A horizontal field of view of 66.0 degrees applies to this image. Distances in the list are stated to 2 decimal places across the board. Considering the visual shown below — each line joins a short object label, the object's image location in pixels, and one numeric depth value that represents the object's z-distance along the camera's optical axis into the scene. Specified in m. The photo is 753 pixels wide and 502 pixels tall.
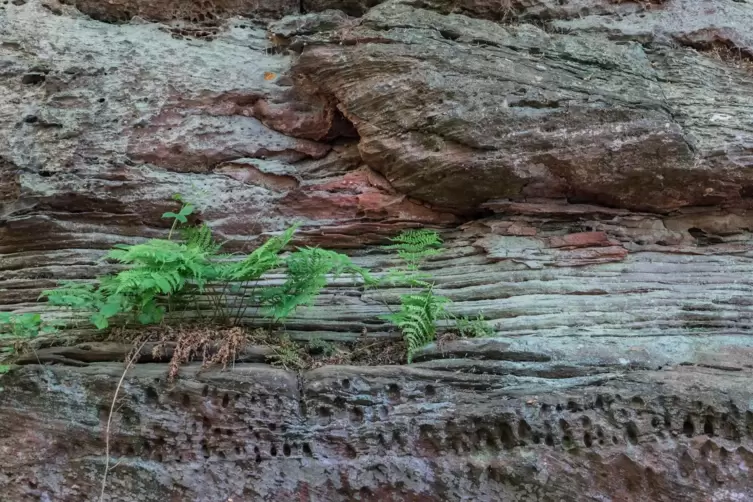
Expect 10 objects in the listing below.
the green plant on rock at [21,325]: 3.95
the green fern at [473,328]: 4.27
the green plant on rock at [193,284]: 3.76
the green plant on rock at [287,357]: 4.04
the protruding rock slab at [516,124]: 4.91
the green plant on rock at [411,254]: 4.36
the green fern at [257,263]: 3.84
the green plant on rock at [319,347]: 4.27
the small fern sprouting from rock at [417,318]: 4.04
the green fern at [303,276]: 3.95
